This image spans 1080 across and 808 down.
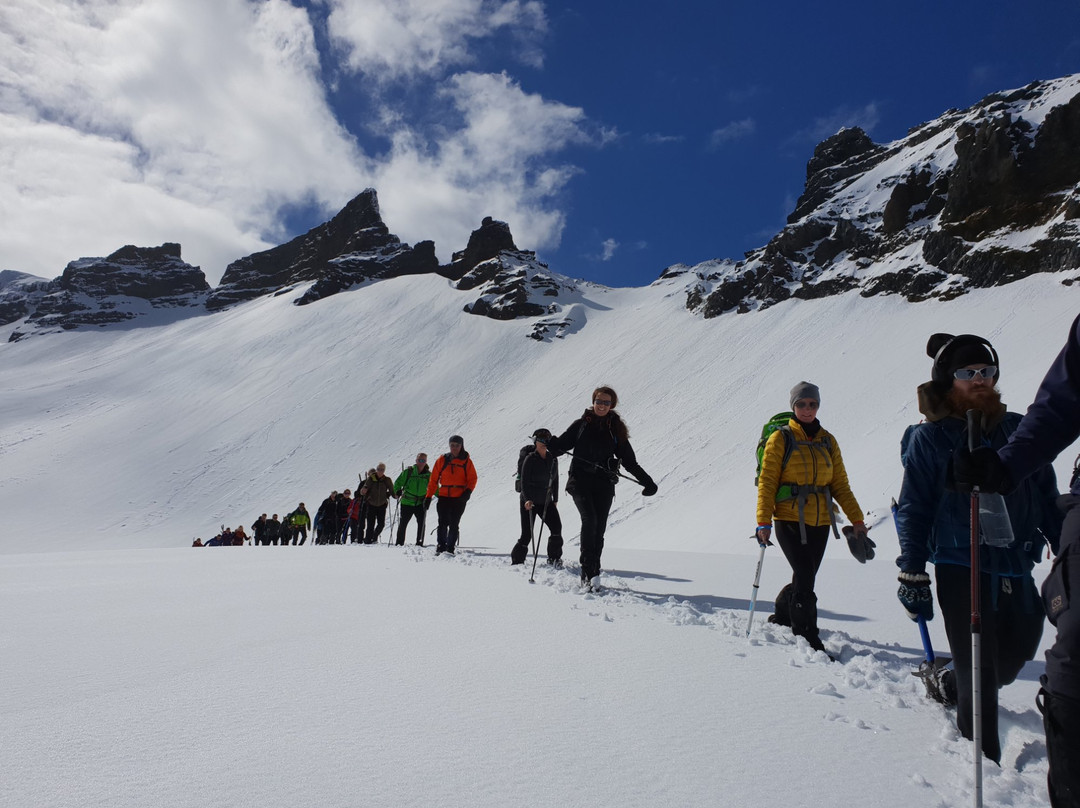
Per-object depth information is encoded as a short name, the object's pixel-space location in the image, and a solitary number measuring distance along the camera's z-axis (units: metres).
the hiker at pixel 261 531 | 21.59
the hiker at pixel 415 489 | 12.57
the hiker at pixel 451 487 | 9.77
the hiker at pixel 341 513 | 18.70
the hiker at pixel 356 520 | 15.83
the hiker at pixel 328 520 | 18.95
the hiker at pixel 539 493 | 8.02
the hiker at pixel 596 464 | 6.04
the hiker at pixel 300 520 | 21.03
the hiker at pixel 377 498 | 14.39
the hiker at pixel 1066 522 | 1.72
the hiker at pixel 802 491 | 4.35
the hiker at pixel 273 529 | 21.56
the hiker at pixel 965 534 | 2.56
